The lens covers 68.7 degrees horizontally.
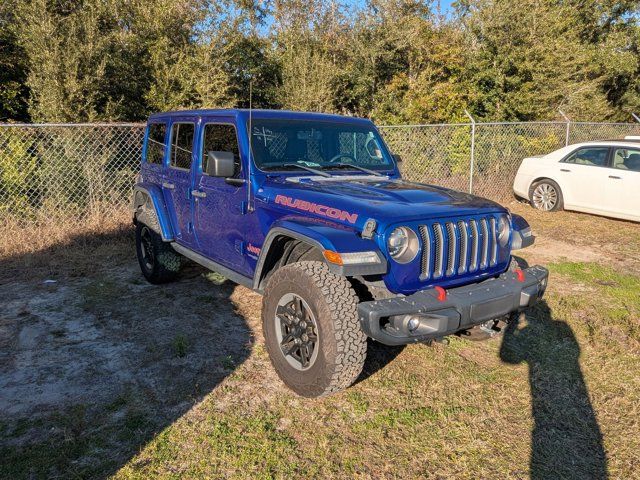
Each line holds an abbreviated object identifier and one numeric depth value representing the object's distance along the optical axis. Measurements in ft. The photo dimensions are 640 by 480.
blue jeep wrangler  9.11
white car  27.02
